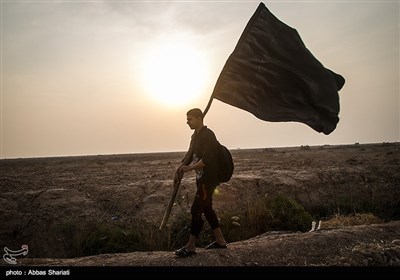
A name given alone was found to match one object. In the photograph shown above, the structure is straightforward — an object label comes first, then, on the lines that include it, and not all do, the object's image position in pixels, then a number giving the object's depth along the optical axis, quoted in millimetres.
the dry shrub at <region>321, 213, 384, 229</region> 9594
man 5081
